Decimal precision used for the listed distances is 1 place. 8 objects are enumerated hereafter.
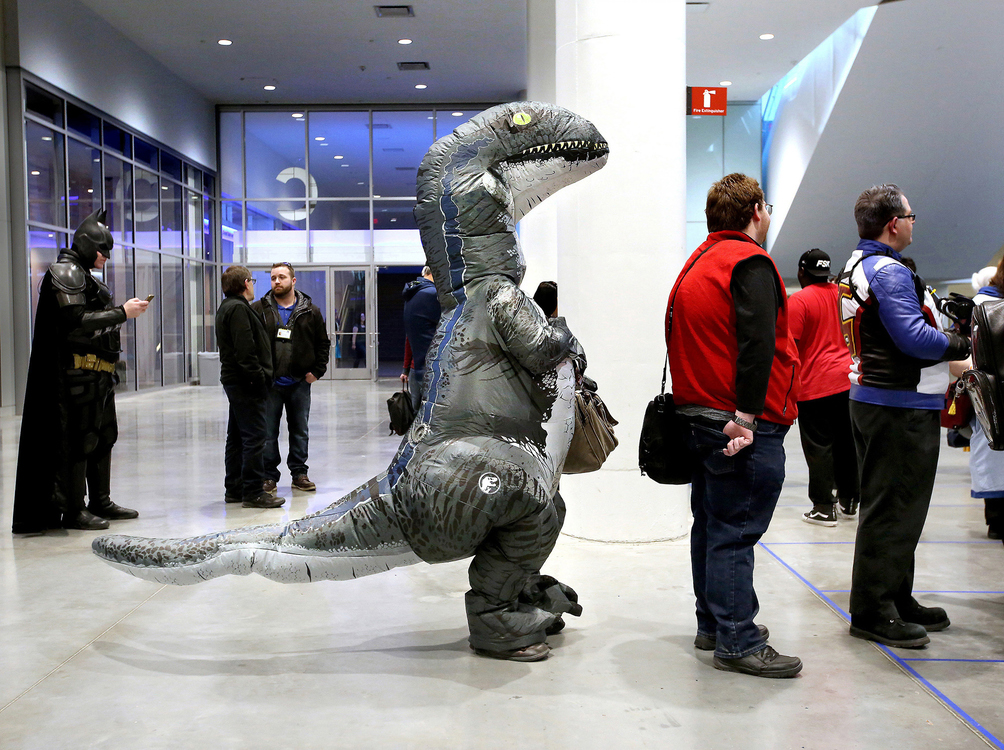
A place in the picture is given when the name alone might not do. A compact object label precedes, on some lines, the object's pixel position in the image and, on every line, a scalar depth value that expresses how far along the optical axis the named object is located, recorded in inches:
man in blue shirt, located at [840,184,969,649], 123.1
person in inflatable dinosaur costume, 114.0
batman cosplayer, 202.2
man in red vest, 111.3
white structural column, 188.2
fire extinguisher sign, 304.2
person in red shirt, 212.7
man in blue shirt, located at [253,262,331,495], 253.3
